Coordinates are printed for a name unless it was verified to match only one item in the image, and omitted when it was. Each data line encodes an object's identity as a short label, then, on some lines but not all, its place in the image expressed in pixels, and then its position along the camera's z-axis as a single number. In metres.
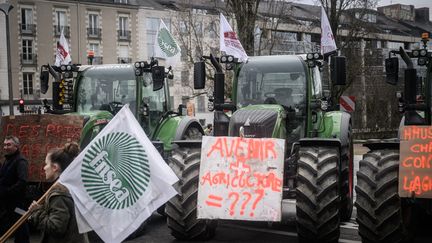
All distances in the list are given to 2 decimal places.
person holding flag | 4.50
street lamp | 18.19
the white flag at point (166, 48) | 12.33
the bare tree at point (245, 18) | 24.86
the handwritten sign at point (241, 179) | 6.98
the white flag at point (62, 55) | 12.71
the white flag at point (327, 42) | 9.57
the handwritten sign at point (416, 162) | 6.57
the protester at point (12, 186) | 7.25
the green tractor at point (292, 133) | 7.30
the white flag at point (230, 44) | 9.50
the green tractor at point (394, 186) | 6.62
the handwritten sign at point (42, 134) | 9.15
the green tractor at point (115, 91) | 10.94
